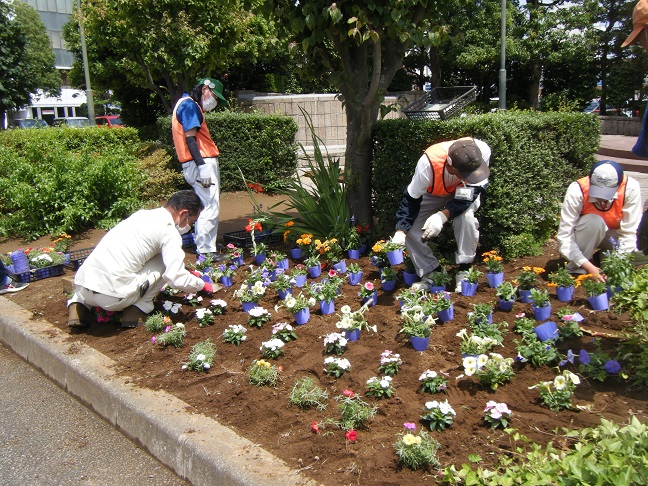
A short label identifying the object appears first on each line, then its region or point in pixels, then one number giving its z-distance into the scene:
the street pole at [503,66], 17.33
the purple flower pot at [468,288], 4.52
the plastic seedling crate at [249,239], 6.57
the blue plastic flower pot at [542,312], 3.96
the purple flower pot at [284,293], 4.82
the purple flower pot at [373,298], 4.54
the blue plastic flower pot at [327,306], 4.48
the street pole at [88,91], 17.67
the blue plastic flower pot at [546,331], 3.51
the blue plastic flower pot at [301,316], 4.29
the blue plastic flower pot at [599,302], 4.07
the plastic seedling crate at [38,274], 6.02
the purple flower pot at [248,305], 4.69
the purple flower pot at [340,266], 5.45
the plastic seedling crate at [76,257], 6.33
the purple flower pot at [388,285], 4.84
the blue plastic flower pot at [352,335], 3.91
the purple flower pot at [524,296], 4.28
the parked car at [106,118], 30.44
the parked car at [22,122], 27.12
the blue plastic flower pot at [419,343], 3.66
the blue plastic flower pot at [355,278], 5.10
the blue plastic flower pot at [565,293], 4.25
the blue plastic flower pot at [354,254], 5.75
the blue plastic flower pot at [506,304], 4.18
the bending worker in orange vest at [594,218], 4.58
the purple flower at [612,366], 3.13
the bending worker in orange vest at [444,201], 4.40
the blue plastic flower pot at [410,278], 4.98
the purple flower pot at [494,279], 4.65
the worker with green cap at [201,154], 6.02
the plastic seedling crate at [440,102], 8.45
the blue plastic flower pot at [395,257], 4.95
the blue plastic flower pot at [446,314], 4.05
